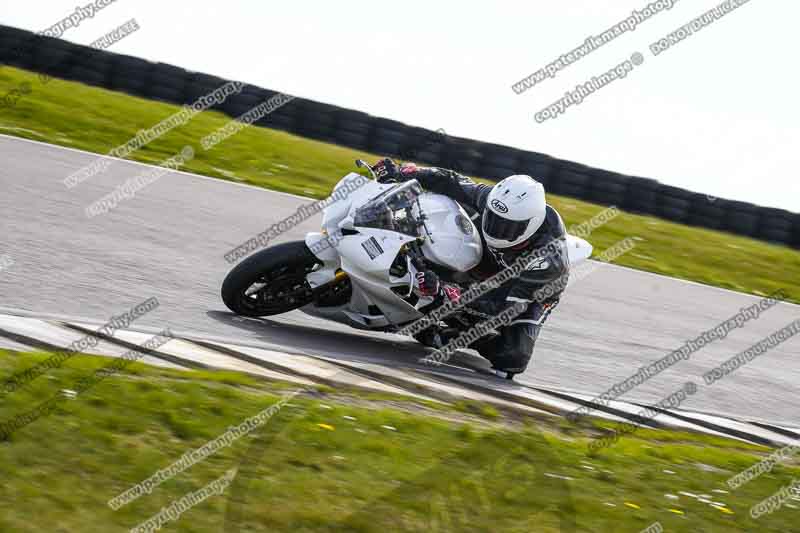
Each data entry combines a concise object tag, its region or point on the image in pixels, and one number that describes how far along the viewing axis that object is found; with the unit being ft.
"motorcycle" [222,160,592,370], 43.75
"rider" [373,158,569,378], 45.44
